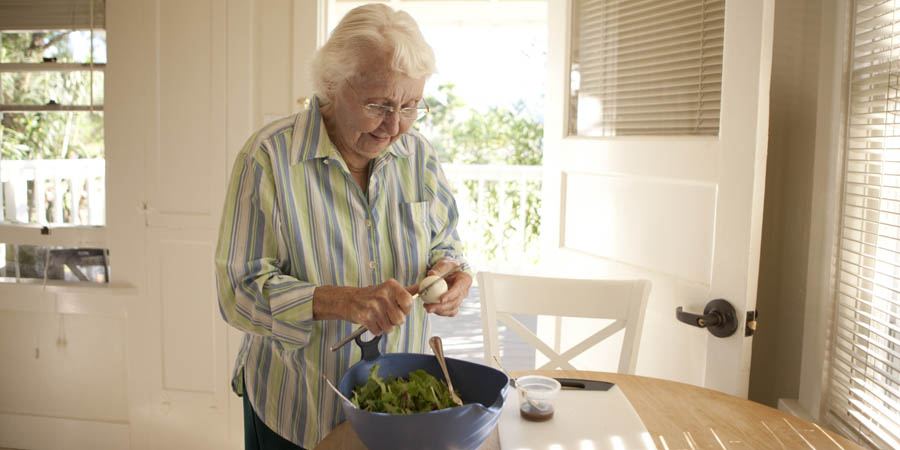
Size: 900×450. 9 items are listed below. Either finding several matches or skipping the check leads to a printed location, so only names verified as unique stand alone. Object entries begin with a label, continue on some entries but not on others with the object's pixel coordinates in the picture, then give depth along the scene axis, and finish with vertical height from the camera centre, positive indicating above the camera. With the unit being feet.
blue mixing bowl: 3.36 -1.31
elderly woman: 4.33 -0.46
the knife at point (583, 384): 4.88 -1.54
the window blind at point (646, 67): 6.28 +1.12
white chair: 6.18 -1.24
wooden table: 4.16 -1.64
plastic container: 4.33 -1.46
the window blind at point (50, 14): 9.33 +2.05
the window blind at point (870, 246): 4.96 -0.52
